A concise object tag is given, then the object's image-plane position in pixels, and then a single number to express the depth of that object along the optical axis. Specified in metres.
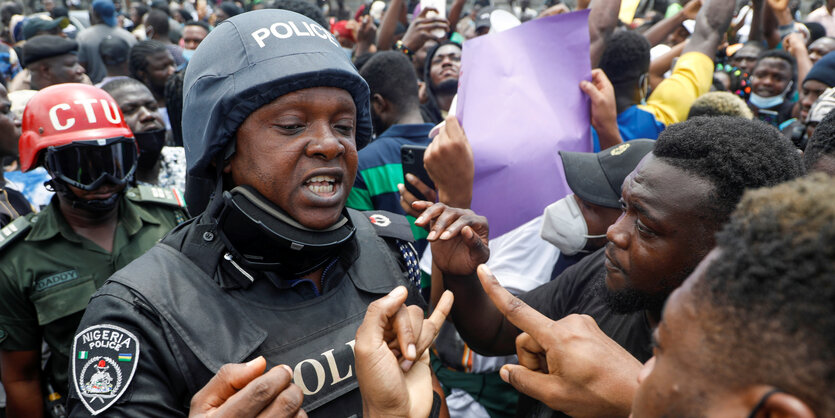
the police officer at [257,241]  1.54
